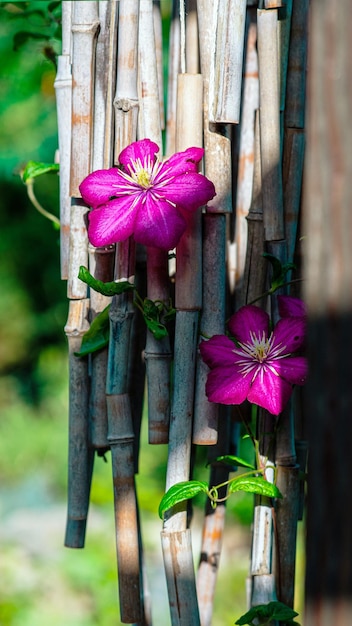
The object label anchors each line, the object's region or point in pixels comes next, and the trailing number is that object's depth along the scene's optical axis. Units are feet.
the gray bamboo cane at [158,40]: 7.66
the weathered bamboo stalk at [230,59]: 7.16
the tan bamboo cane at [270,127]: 7.29
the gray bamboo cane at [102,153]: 7.35
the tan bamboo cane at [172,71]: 7.78
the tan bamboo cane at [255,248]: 7.43
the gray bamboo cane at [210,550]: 7.89
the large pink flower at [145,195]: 7.09
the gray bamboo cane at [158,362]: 7.29
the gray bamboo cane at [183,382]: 7.20
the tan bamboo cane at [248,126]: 7.67
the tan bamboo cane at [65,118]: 7.57
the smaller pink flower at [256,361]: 7.10
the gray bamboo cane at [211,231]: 7.24
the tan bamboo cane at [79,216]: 7.40
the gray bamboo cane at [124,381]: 7.29
